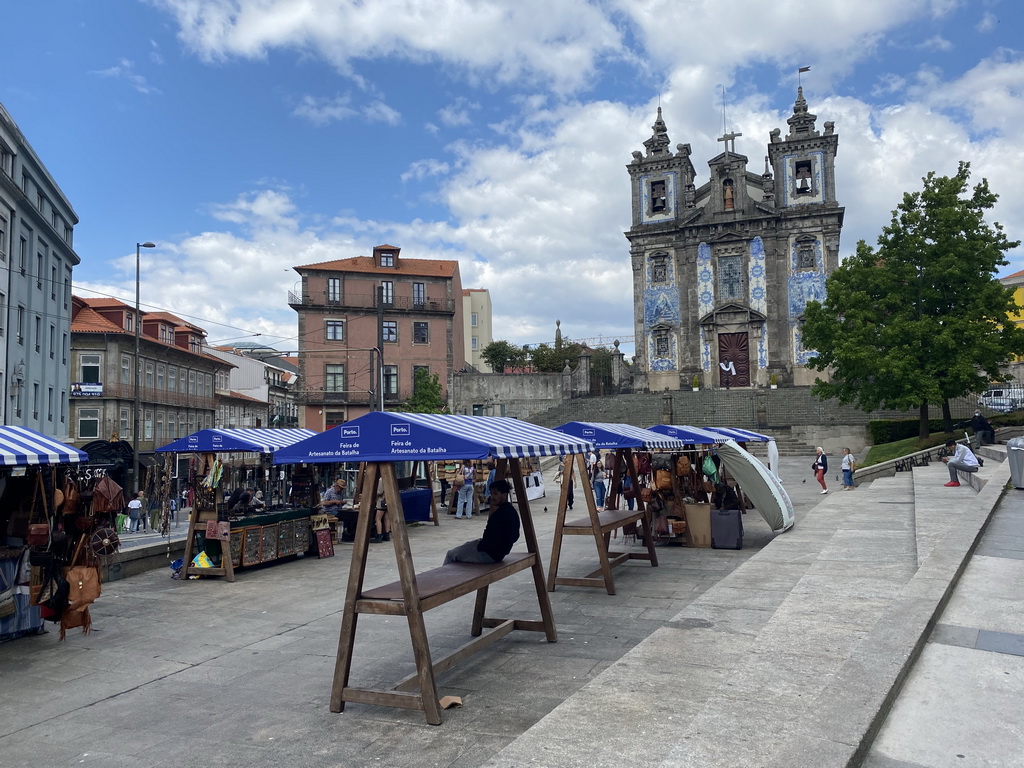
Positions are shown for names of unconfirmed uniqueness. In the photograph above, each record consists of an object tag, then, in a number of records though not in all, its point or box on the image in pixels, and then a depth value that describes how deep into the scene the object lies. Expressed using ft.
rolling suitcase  44.75
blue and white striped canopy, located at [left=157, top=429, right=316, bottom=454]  42.70
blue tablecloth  61.77
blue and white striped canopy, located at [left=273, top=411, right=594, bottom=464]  19.44
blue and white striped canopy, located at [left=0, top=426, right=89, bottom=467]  24.04
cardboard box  45.37
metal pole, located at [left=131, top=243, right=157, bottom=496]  86.90
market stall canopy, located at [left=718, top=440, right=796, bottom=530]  44.45
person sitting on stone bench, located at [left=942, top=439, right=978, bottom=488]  58.59
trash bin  54.70
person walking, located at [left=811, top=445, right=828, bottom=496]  75.97
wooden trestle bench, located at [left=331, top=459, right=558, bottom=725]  18.43
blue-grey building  98.94
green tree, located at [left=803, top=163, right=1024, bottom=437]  97.45
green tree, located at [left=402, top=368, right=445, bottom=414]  164.31
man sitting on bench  23.56
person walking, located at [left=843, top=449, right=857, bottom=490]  75.10
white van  118.42
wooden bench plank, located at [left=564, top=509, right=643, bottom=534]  34.47
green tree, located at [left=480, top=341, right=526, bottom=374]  255.91
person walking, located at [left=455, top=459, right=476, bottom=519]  69.97
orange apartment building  184.65
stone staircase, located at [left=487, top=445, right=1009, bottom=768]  13.82
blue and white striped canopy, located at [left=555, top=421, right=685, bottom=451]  35.42
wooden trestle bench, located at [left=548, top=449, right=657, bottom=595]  32.35
